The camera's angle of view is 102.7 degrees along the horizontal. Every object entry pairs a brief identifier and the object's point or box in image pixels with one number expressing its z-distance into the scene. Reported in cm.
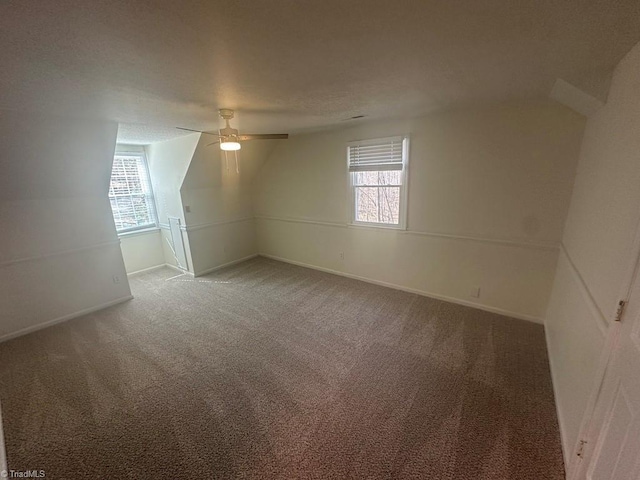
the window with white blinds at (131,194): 436
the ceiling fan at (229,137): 246
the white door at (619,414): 95
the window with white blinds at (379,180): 333
